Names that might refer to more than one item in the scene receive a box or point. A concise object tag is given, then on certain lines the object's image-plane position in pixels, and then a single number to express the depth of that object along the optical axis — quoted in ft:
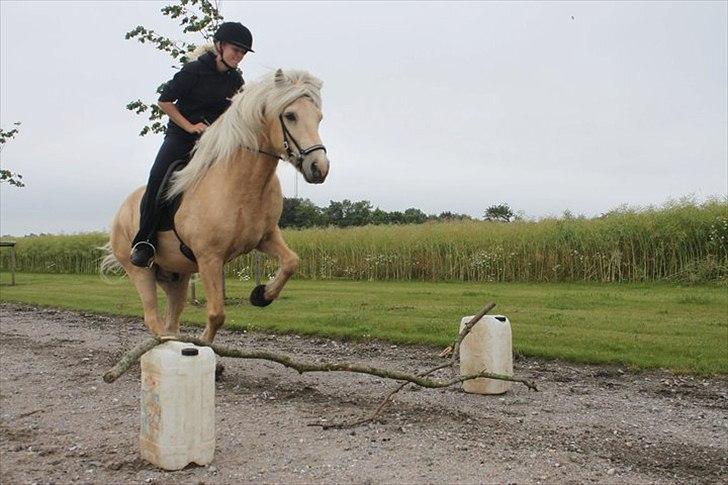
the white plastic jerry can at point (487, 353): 20.62
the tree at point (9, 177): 80.48
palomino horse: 18.11
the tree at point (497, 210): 119.07
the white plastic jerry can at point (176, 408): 13.34
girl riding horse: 20.59
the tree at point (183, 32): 46.30
